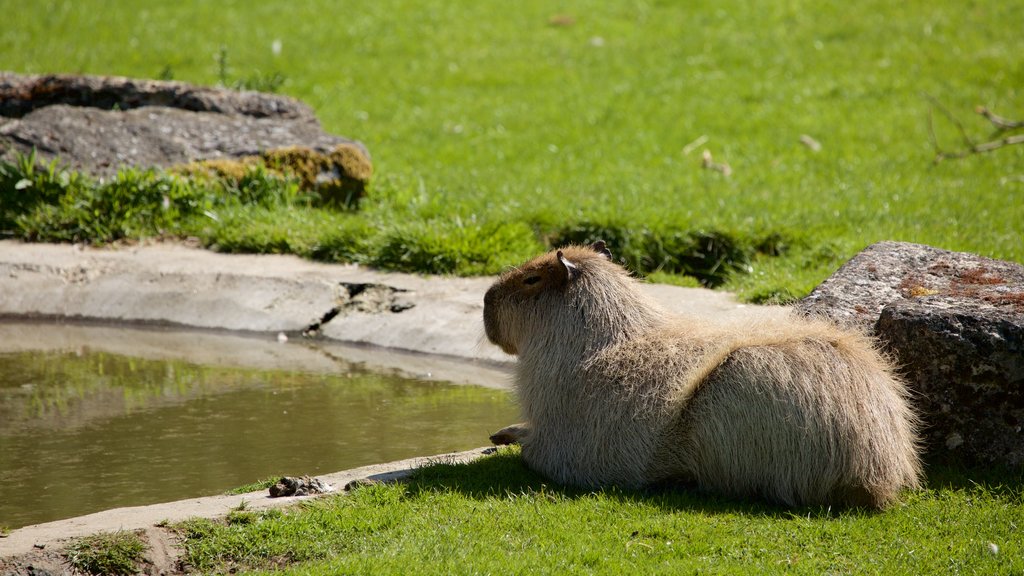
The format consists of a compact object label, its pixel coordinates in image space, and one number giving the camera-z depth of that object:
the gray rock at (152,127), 21.94
